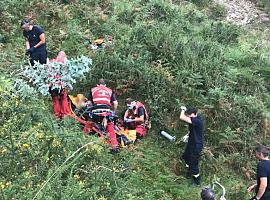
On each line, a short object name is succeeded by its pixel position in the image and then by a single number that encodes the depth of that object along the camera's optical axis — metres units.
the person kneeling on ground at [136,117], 9.16
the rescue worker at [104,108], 8.52
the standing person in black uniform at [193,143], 7.83
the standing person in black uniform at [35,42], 9.67
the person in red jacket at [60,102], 8.77
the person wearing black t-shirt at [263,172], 6.47
